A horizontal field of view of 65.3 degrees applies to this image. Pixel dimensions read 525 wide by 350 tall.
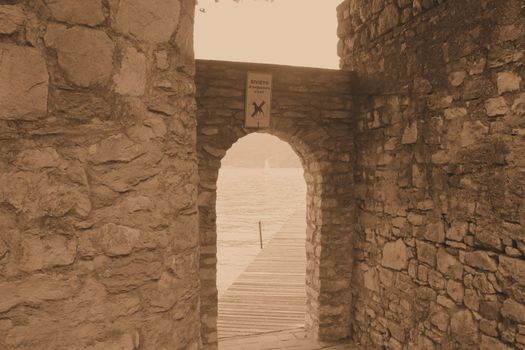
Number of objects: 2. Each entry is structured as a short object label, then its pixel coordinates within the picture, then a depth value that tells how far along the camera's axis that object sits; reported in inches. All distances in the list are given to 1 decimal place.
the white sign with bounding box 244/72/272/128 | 173.5
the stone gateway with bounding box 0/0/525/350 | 48.9
